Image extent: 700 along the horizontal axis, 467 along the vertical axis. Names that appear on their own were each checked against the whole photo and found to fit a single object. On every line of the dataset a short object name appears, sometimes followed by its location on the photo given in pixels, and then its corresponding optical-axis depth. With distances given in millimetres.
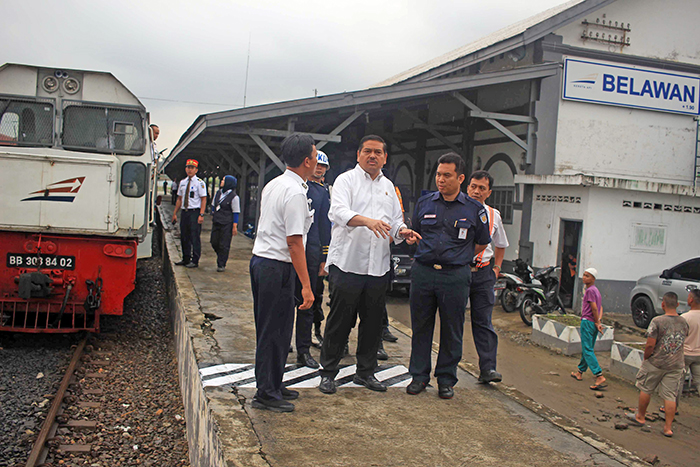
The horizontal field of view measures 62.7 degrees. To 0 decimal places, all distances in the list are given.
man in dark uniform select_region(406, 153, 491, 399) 4219
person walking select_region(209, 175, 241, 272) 9250
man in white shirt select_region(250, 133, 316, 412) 3512
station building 12047
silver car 10320
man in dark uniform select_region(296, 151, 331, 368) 4824
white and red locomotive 6582
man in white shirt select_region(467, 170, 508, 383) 4750
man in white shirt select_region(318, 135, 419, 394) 4043
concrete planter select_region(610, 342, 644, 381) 7684
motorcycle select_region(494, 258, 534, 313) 11656
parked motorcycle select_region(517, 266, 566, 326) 10859
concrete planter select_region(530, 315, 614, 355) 9055
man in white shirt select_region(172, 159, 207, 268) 9500
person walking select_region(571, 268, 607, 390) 7078
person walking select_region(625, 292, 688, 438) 5547
